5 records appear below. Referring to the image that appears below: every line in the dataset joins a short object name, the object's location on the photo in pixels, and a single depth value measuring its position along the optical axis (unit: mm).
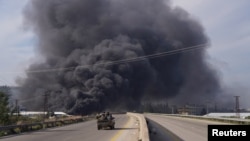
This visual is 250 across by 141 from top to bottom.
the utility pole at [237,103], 87269
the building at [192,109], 128350
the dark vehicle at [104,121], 36375
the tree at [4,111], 46281
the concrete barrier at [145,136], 14892
